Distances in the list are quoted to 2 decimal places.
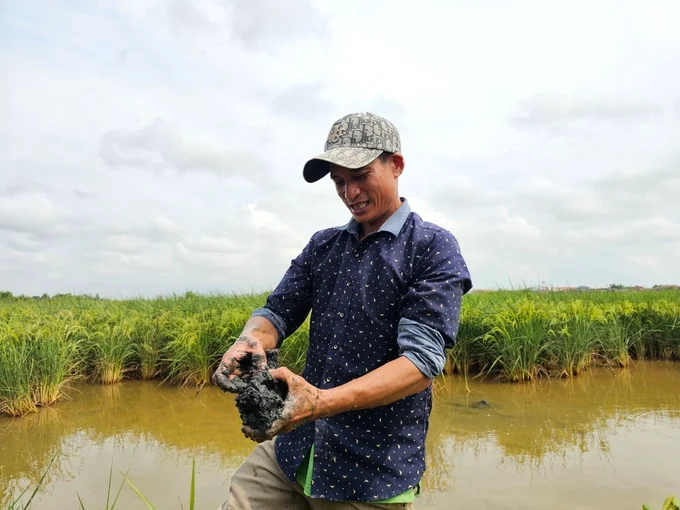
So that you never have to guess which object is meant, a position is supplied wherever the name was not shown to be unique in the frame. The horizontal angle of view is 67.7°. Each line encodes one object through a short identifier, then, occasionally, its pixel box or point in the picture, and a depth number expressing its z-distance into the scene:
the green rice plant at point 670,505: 1.69
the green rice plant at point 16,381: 4.99
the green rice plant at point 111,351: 6.36
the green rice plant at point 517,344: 5.90
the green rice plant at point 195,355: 6.04
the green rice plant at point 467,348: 6.28
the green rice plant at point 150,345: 6.57
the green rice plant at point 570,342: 6.20
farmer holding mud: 1.38
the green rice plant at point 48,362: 5.32
